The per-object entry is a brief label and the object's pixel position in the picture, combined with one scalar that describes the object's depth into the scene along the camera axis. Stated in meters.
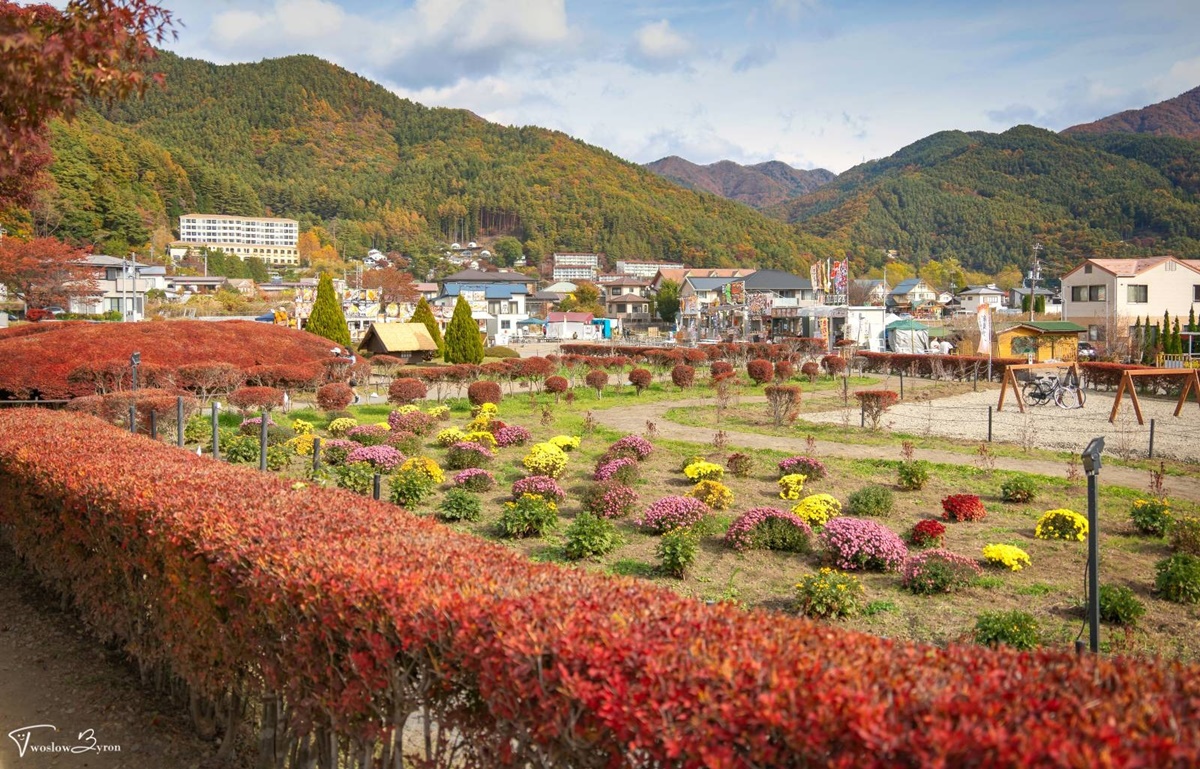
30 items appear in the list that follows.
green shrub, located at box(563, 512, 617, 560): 8.38
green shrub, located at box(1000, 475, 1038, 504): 10.82
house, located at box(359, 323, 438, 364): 35.16
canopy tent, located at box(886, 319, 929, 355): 44.03
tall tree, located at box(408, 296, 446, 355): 39.34
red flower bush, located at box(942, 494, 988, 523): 10.02
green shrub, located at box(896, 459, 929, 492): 11.64
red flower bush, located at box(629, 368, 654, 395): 26.20
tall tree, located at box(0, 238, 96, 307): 44.72
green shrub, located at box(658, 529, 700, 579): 7.76
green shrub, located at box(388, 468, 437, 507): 10.67
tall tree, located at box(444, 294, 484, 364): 35.28
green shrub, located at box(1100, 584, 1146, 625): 6.52
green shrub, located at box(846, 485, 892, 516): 10.18
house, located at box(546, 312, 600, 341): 72.56
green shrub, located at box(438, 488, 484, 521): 10.07
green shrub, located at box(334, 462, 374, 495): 11.09
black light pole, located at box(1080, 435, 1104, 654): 4.96
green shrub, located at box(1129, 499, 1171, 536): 9.16
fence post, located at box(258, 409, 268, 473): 10.93
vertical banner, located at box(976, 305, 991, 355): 26.06
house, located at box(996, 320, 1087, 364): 36.38
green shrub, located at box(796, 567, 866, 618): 6.68
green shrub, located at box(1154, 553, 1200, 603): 7.09
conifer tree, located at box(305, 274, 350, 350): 34.53
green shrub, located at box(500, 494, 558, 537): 9.30
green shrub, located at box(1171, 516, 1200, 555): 8.27
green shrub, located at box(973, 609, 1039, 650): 5.76
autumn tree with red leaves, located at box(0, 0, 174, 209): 4.43
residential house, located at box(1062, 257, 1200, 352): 45.62
